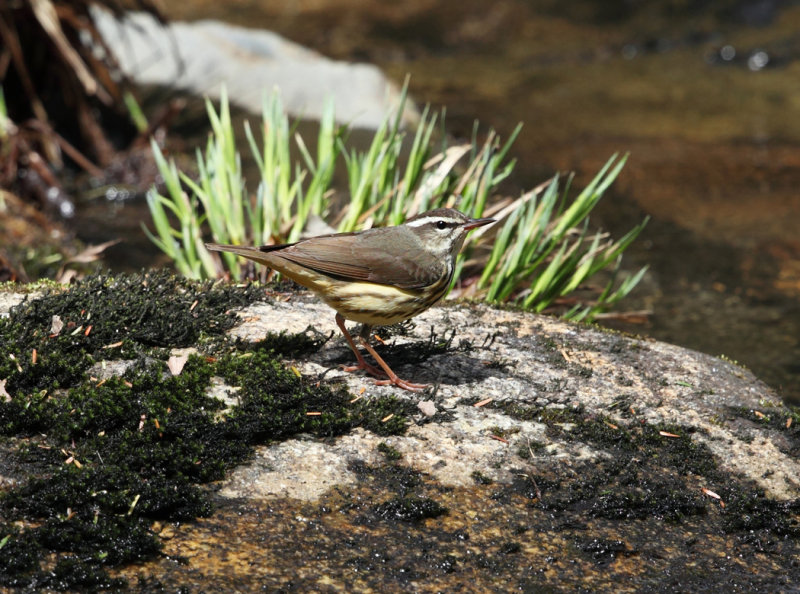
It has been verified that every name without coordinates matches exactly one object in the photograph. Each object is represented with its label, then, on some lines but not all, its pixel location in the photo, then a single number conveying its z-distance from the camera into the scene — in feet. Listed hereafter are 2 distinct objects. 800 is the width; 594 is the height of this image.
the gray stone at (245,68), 74.13
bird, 30.25
